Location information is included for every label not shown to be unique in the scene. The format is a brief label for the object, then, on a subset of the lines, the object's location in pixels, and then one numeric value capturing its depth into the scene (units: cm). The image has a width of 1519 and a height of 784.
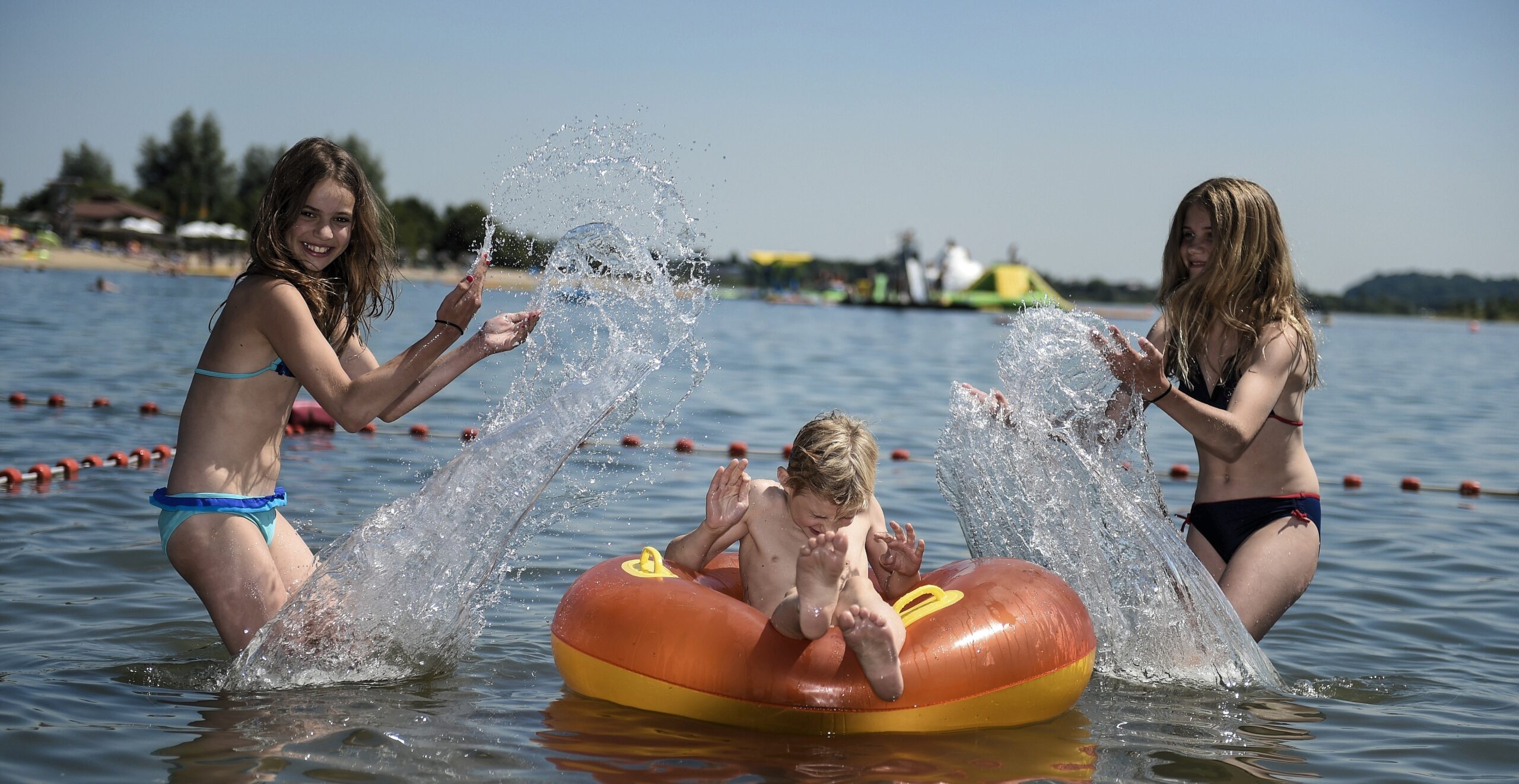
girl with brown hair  385
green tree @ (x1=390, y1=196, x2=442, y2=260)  6712
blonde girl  438
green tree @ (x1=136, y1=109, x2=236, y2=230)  7577
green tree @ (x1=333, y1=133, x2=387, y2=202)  7544
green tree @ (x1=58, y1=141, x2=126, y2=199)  8094
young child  359
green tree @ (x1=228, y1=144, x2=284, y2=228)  7962
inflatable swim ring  372
